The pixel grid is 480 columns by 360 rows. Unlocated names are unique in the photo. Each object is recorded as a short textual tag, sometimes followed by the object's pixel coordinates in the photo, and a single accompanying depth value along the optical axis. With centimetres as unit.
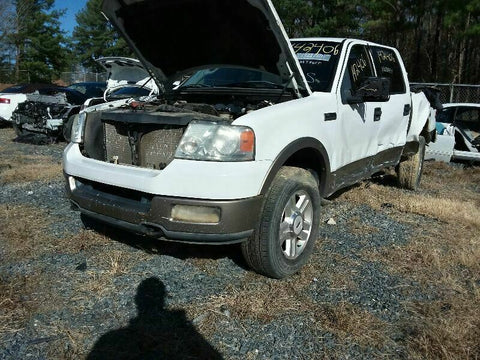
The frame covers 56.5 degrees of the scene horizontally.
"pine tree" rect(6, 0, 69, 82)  3831
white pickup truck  290
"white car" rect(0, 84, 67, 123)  1221
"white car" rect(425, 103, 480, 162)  871
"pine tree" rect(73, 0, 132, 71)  4934
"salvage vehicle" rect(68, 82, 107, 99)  1305
